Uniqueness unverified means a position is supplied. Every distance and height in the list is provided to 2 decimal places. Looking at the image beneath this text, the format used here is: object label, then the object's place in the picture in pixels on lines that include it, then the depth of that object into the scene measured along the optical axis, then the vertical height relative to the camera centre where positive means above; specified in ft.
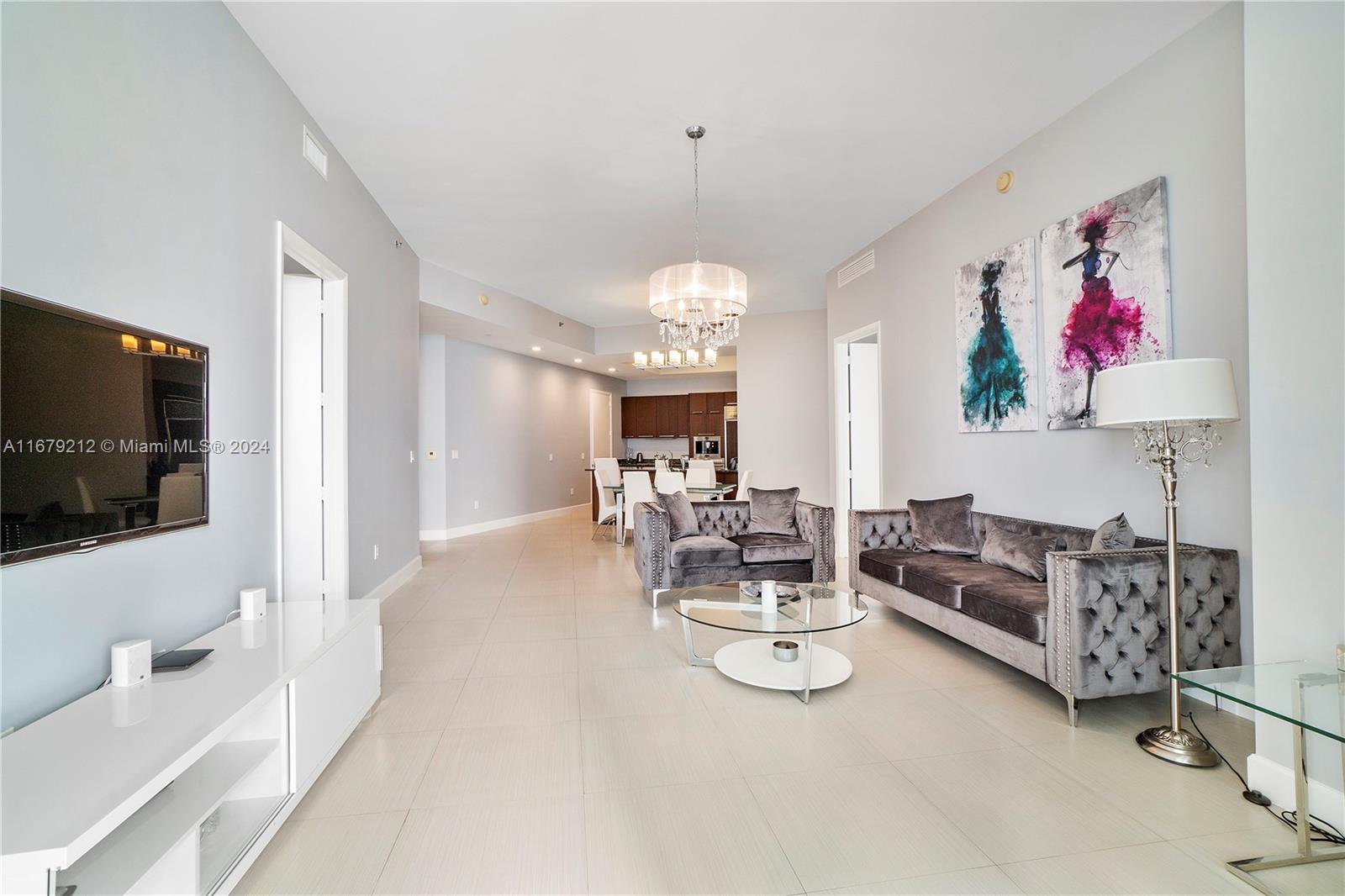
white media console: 3.75 -2.26
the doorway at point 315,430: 12.50 +0.51
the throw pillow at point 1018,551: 10.75 -1.97
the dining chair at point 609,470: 27.40 -0.90
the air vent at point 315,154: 10.93 +5.60
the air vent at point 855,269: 18.60 +5.78
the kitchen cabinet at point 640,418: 40.42 +2.20
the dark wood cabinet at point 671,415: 39.42 +2.24
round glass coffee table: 9.48 -2.80
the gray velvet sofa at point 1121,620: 8.27 -2.48
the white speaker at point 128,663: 5.69 -1.99
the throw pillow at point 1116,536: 9.06 -1.39
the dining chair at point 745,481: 25.21 -1.35
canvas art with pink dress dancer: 9.59 +2.62
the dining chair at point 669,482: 24.48 -1.35
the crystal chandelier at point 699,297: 13.71 +3.51
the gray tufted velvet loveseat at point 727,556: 14.48 -2.62
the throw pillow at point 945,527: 13.14 -1.80
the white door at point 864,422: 21.08 +0.90
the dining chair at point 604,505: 26.09 -2.47
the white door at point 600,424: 38.17 +1.68
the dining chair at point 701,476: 24.71 -1.10
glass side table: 4.99 -2.23
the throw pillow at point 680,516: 15.80 -1.80
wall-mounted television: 4.94 +0.24
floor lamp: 7.29 +0.43
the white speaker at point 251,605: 7.91 -2.00
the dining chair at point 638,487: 23.48 -1.44
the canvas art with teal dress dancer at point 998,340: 12.20 +2.28
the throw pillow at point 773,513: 16.46 -1.78
